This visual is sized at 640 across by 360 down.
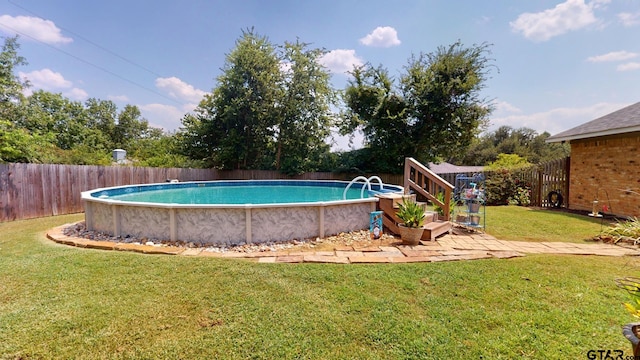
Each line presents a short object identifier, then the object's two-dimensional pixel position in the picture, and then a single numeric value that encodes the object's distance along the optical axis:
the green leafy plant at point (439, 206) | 6.49
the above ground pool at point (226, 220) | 5.10
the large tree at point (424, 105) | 12.52
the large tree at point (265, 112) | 15.12
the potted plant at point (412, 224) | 5.04
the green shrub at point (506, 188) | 10.90
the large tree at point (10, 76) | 11.88
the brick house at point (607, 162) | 7.81
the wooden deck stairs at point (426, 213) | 5.67
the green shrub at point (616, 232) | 4.85
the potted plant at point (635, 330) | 1.44
